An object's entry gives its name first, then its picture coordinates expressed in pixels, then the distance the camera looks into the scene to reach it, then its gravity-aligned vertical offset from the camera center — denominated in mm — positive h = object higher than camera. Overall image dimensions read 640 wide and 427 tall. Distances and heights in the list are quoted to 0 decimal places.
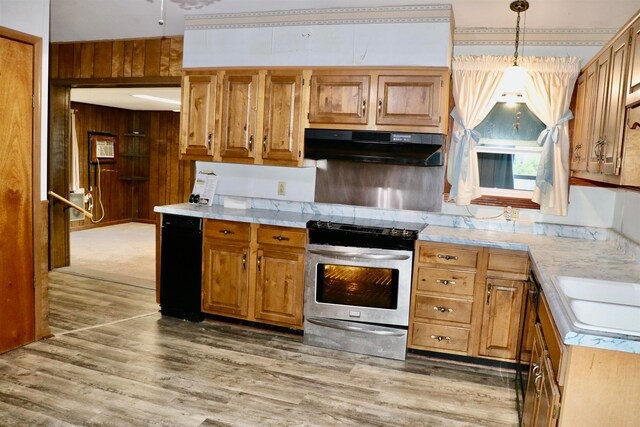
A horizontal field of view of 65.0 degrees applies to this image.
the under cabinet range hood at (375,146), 3656 +157
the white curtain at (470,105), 3797 +508
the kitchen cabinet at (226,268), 3902 -844
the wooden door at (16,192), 3199 -269
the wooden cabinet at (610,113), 2137 +346
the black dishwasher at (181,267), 4023 -878
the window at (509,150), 3912 +184
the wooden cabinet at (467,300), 3340 -867
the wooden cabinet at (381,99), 3623 +505
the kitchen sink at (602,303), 1811 -507
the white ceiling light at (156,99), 7195 +873
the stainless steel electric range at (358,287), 3494 -855
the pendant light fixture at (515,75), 3104 +626
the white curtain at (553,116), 3658 +437
